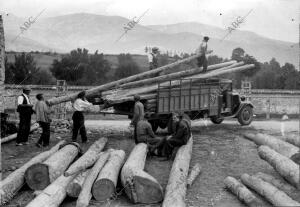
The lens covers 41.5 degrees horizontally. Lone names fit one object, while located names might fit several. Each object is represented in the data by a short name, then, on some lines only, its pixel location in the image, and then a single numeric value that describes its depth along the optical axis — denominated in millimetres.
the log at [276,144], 9341
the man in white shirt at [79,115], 12055
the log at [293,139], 10366
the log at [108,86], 13563
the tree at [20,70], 39156
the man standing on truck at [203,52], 14609
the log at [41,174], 8109
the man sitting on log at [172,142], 10273
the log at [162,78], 14019
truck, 13047
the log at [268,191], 6625
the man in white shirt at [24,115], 12117
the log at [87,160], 8180
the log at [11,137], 12578
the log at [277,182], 7742
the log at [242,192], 7152
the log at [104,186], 7402
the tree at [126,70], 43625
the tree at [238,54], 43528
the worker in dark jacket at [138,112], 12034
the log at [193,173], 8405
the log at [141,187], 7414
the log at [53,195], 6738
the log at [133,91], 12969
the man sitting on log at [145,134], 10602
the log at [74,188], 7457
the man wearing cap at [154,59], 15877
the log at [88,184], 6957
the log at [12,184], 7445
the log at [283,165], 7355
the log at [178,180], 6859
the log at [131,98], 12602
